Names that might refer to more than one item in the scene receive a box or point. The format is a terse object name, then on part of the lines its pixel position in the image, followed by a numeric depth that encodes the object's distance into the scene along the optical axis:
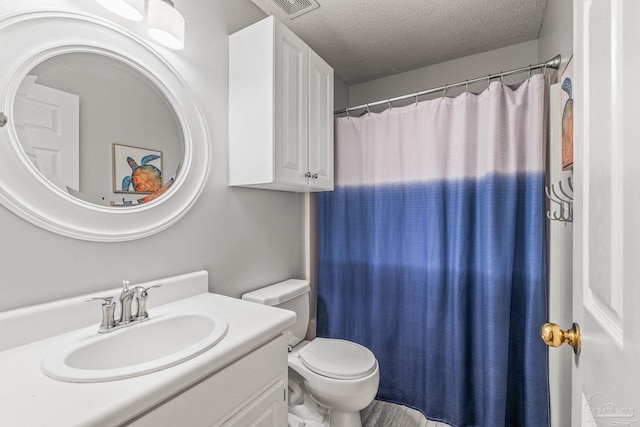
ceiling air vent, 1.63
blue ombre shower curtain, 1.47
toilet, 1.37
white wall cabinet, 1.37
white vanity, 0.57
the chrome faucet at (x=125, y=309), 0.91
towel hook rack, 1.10
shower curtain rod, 1.33
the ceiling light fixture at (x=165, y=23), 1.05
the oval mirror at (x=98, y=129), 0.90
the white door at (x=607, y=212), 0.38
